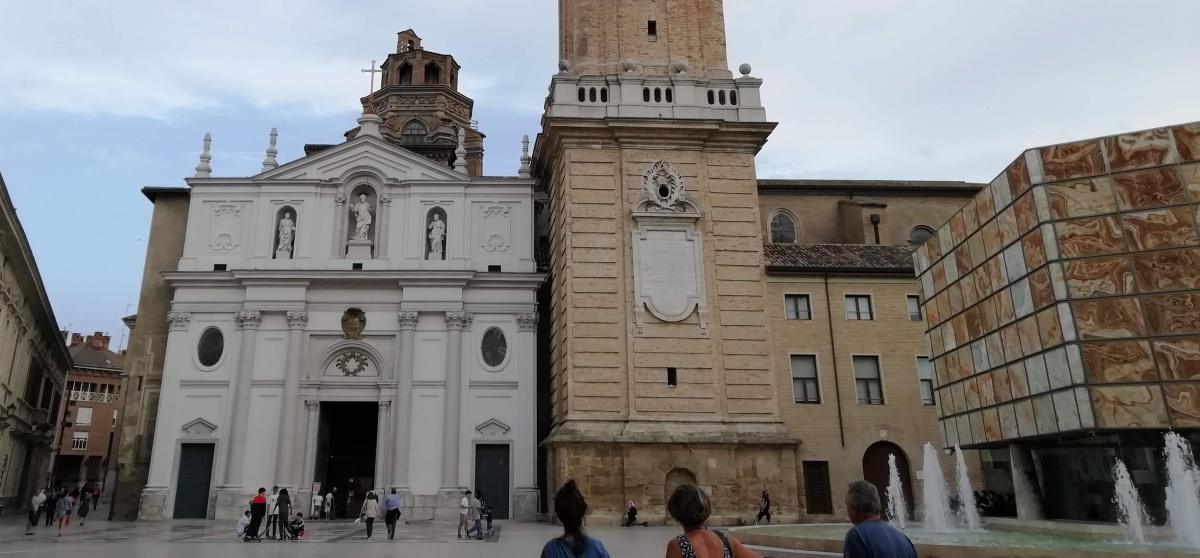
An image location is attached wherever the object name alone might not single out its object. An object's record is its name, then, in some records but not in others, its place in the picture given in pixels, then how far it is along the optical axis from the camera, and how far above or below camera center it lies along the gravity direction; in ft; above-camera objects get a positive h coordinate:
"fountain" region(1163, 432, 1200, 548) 44.73 -0.31
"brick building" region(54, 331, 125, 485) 230.27 +24.63
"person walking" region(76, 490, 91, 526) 89.75 +0.33
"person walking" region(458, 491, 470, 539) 69.56 -0.87
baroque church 88.43 +20.18
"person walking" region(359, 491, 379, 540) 70.08 -0.46
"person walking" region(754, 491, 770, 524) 79.94 -1.32
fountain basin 33.37 -2.48
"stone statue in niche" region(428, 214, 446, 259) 105.19 +32.44
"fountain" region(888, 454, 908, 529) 81.59 +0.27
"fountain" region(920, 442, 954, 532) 60.64 -0.87
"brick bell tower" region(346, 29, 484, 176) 163.32 +78.73
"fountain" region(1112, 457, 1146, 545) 49.46 -0.70
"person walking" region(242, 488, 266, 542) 66.08 -0.67
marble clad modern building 51.52 +11.10
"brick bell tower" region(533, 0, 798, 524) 84.69 +24.29
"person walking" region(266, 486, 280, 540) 68.44 -1.29
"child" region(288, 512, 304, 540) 67.00 -1.69
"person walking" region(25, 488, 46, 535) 77.30 +0.16
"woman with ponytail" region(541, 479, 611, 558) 15.39 -0.67
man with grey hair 16.74 -0.80
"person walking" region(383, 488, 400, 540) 68.18 -0.78
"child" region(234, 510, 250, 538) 67.46 -1.46
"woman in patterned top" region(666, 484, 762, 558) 15.33 -0.71
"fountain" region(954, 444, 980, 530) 60.54 -0.79
